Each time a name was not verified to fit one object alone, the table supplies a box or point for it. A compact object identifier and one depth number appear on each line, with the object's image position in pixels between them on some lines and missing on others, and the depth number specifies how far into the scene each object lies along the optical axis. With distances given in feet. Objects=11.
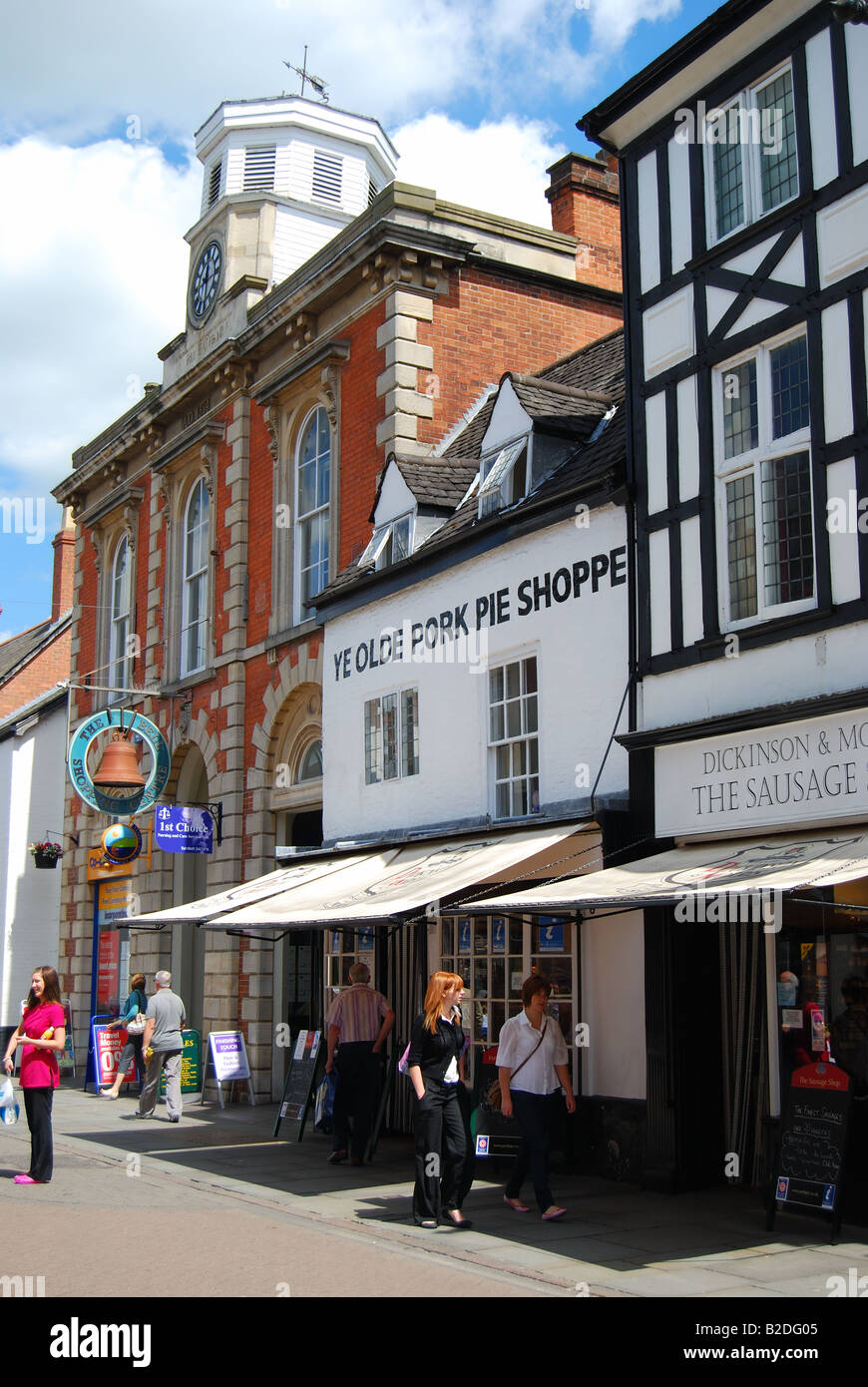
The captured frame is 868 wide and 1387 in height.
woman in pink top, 37.55
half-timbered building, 31.91
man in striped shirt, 42.09
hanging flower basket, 91.91
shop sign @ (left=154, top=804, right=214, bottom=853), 65.46
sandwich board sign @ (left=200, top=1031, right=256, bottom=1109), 58.49
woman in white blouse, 32.17
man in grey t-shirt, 54.95
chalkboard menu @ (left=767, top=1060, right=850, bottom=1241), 28.76
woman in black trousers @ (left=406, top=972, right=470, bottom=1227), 31.32
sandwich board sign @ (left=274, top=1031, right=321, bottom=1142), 47.52
